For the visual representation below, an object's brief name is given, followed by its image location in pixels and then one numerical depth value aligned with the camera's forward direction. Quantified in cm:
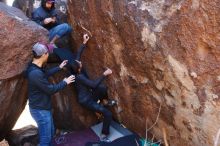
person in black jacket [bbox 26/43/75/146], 369
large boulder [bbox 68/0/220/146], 322
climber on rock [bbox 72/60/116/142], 413
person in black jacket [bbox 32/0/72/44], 433
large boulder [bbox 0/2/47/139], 407
